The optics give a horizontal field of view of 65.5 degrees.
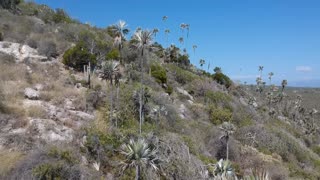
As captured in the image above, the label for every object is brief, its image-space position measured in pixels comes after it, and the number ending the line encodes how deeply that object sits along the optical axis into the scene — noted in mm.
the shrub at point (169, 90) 33208
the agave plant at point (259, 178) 7326
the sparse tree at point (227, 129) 26032
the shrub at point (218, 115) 32458
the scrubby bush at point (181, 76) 39470
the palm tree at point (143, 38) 20782
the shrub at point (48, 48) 25658
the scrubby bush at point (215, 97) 36846
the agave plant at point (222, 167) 18930
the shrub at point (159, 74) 33466
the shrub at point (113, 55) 29415
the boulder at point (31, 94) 19206
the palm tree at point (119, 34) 29988
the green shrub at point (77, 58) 25865
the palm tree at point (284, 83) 67624
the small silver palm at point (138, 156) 15336
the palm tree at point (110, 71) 21208
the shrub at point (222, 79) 48863
